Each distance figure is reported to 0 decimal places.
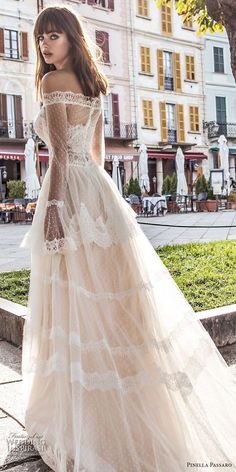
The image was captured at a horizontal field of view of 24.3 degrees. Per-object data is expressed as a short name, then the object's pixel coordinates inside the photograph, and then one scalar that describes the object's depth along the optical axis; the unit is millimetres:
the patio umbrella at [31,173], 19000
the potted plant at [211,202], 20844
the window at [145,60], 29759
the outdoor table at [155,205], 19156
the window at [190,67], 32062
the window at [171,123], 30994
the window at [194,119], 32188
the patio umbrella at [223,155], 24038
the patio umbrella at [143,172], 22828
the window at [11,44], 25219
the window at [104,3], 27750
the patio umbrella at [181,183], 22453
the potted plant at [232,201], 21767
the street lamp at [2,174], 23906
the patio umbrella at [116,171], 22031
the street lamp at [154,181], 29484
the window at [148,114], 29938
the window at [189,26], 32003
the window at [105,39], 27688
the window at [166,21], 30525
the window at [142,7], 29467
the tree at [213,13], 4707
